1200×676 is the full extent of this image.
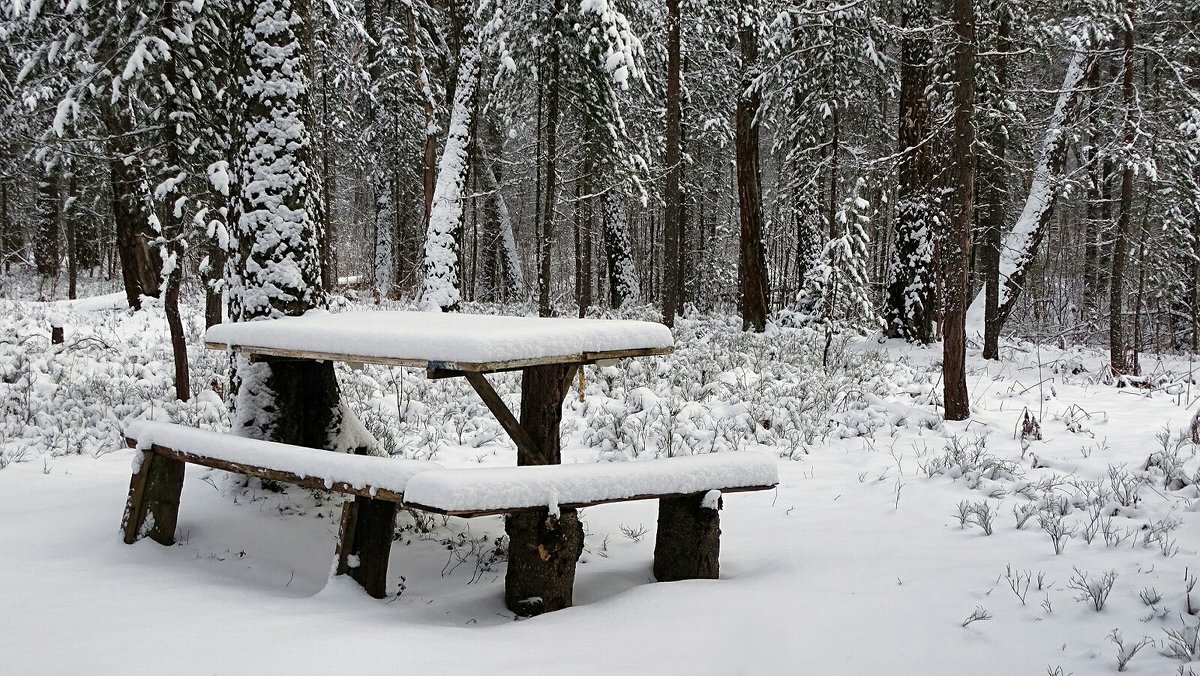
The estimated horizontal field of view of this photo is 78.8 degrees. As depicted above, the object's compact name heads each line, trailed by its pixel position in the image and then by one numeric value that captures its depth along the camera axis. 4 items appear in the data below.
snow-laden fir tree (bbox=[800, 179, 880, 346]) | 11.21
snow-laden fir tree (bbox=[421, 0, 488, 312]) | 13.09
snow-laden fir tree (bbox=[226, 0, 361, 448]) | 5.51
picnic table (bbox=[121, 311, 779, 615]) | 3.78
